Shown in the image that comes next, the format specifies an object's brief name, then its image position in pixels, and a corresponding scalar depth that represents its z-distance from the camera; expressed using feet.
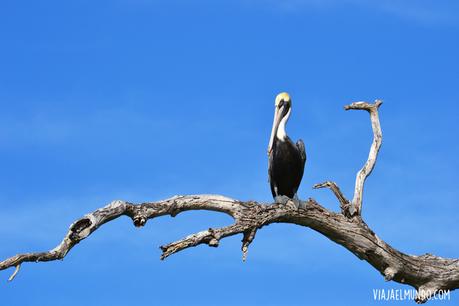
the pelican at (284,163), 75.92
